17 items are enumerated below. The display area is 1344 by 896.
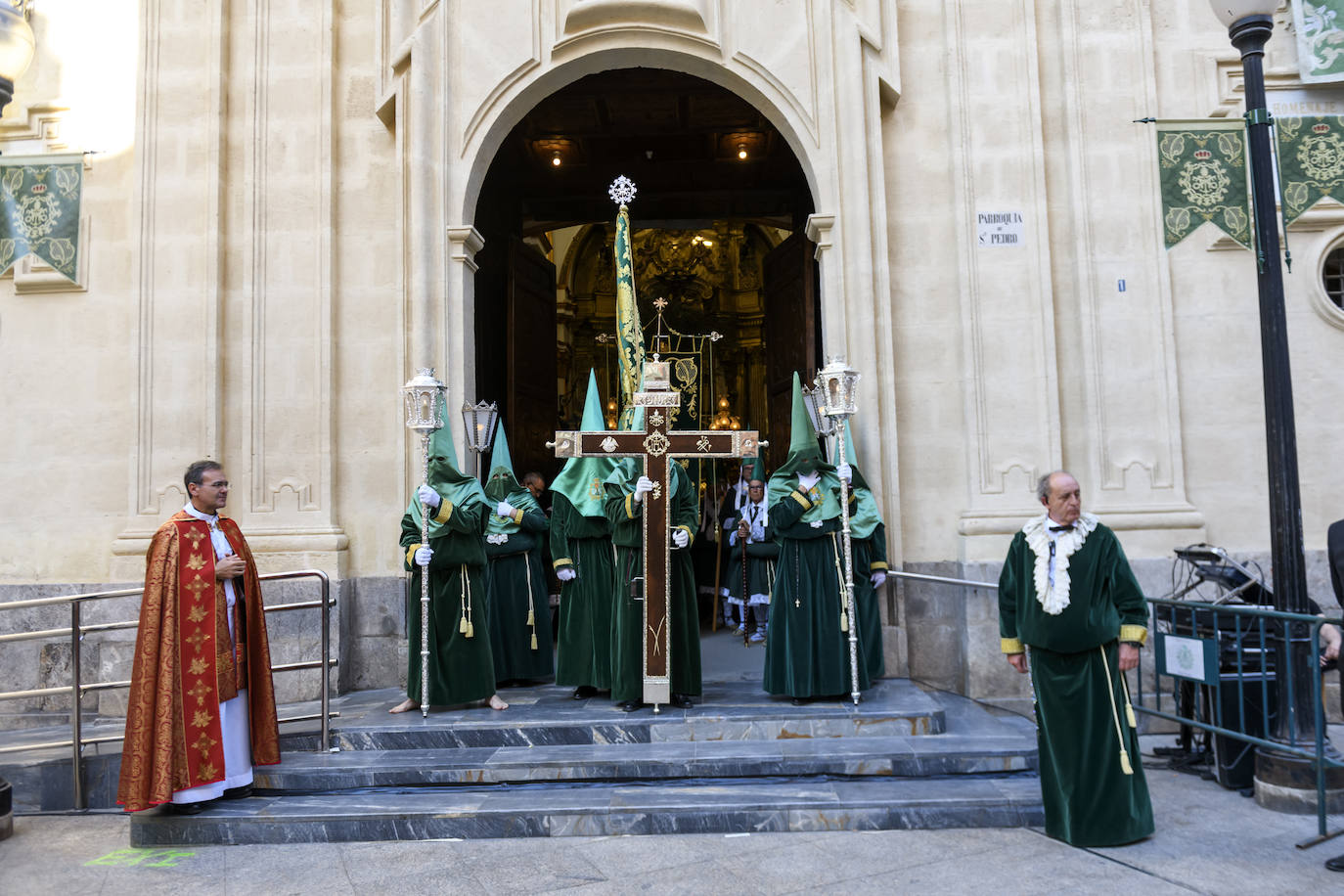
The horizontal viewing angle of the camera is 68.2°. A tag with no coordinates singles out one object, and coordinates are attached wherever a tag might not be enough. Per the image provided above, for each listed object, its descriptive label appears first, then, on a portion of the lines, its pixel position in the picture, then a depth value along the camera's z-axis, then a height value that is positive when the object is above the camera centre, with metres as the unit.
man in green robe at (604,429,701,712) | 6.92 -0.61
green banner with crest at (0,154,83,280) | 7.06 +2.32
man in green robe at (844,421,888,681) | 7.58 -0.45
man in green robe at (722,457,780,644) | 10.21 -0.53
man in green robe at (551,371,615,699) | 7.46 -0.40
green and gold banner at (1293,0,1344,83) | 8.10 +3.67
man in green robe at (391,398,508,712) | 6.90 -0.55
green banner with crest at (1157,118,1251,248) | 7.07 +2.29
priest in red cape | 5.43 -0.85
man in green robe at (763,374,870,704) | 6.98 -0.54
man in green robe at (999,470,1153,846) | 4.90 -0.84
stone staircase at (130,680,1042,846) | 5.37 -1.56
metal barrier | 5.17 -0.94
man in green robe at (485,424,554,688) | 8.13 -0.57
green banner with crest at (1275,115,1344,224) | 7.15 +2.41
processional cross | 6.76 +0.39
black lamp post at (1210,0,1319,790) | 5.62 +0.52
